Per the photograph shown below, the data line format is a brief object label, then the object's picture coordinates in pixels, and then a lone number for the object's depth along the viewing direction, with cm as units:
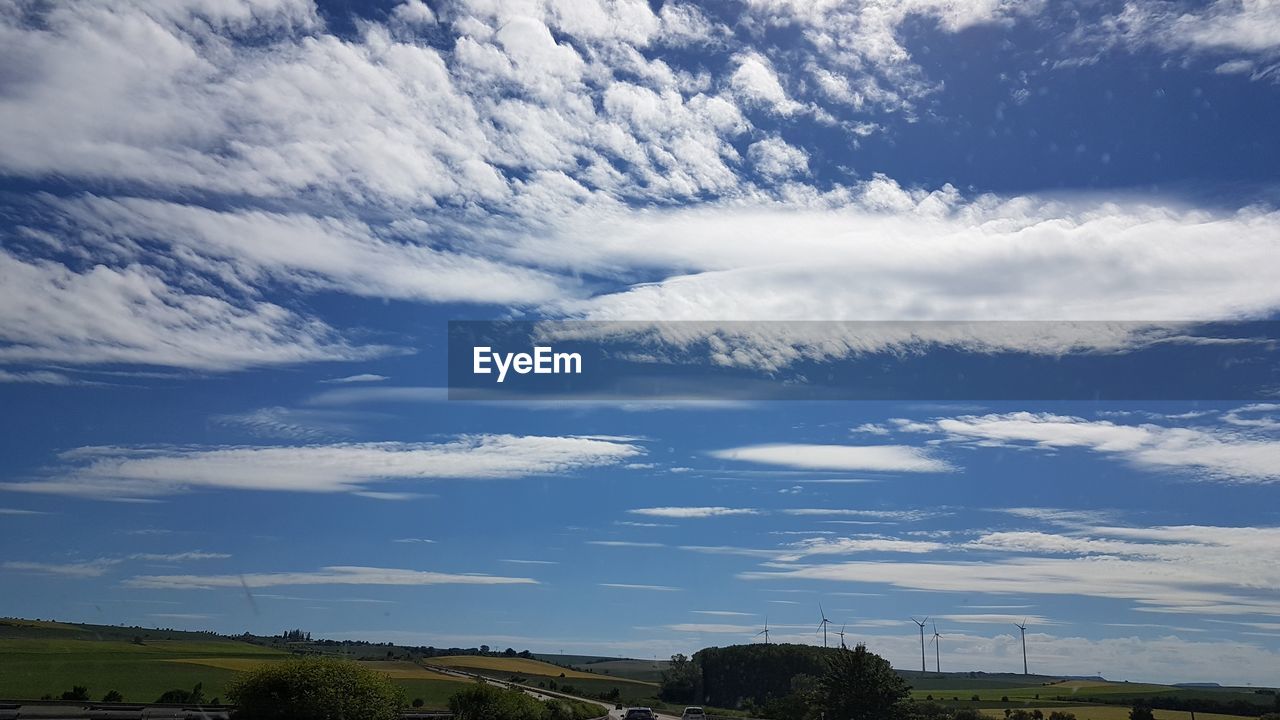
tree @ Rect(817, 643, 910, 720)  6325
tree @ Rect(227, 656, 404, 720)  3531
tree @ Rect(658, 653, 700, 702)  17650
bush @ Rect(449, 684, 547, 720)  5081
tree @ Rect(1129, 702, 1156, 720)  9244
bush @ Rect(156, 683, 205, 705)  7519
